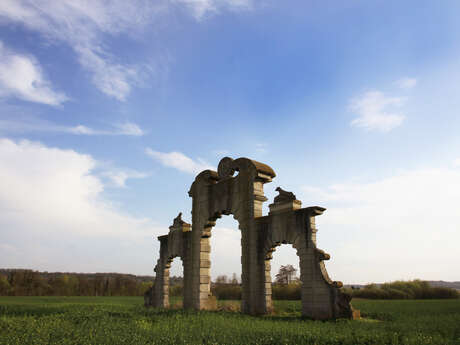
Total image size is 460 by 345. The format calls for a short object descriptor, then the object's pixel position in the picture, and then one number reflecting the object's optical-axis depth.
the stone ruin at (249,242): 13.80
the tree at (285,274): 53.36
